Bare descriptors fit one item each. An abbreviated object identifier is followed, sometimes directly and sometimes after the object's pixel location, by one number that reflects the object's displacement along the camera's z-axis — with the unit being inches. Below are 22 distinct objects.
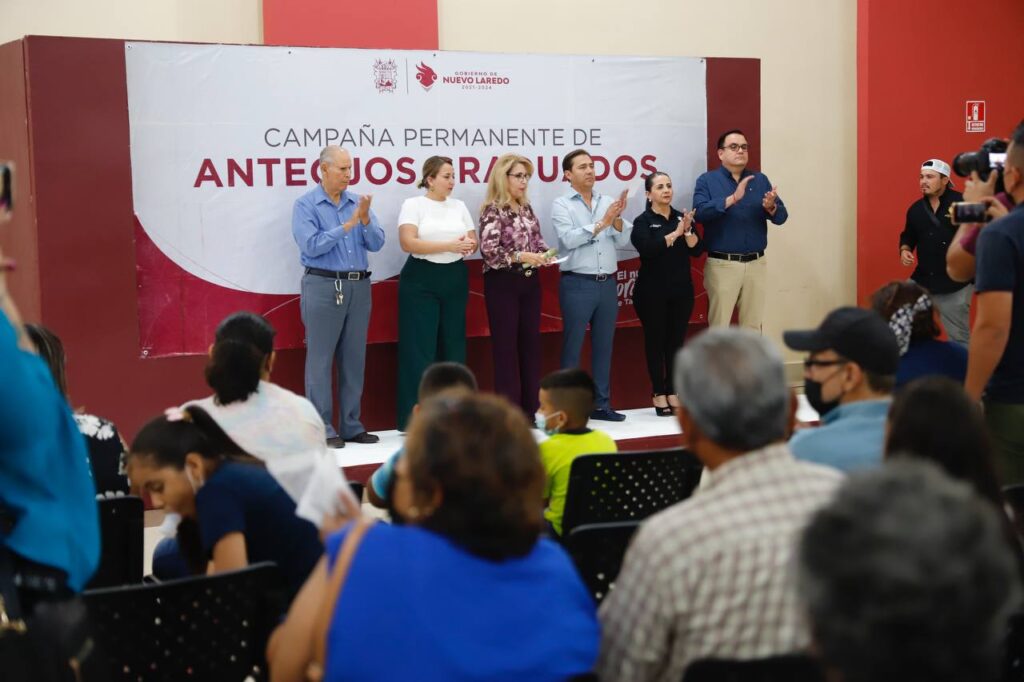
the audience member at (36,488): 72.2
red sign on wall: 368.5
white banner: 249.1
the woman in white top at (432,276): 259.9
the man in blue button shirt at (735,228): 289.1
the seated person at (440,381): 126.0
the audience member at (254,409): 126.6
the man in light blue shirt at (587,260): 275.0
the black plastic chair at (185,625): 90.9
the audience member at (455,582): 65.0
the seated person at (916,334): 132.6
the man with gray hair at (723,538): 67.1
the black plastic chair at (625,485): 134.3
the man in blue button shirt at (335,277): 250.7
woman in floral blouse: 265.7
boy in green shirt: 139.6
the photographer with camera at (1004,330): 132.7
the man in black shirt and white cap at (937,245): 313.4
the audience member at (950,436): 85.8
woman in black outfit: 280.2
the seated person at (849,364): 107.8
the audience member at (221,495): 104.7
